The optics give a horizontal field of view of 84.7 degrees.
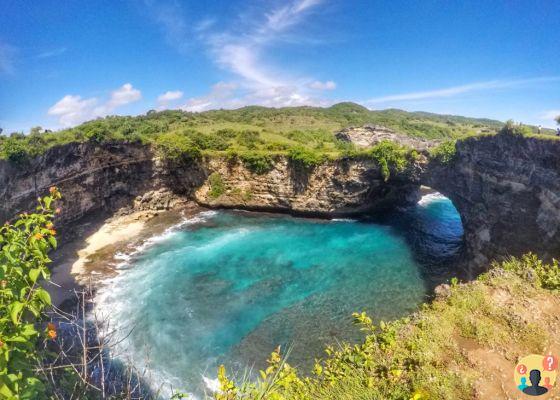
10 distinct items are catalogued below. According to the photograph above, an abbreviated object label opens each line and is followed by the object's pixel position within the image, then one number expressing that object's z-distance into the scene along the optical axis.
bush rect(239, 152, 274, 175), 40.19
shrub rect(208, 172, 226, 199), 42.06
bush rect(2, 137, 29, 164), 25.78
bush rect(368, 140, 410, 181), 34.88
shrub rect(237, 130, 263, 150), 47.88
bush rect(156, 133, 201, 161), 41.38
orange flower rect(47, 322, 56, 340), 4.05
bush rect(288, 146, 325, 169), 38.34
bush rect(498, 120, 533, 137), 22.09
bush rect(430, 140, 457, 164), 30.66
